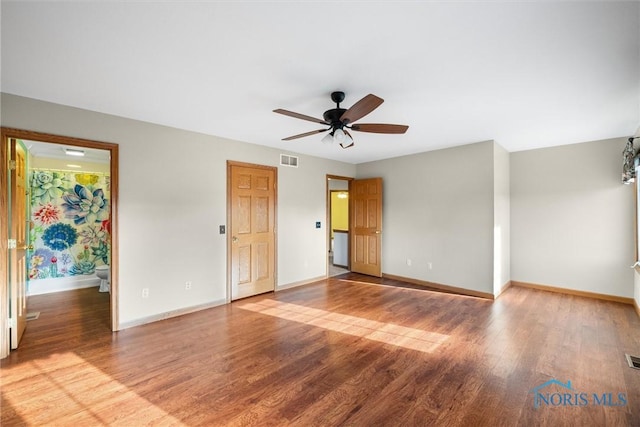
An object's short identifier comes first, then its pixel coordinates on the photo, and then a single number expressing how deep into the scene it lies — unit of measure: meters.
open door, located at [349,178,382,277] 5.77
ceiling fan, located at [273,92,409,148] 2.41
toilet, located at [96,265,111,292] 4.75
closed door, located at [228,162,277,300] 4.26
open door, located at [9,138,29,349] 2.68
